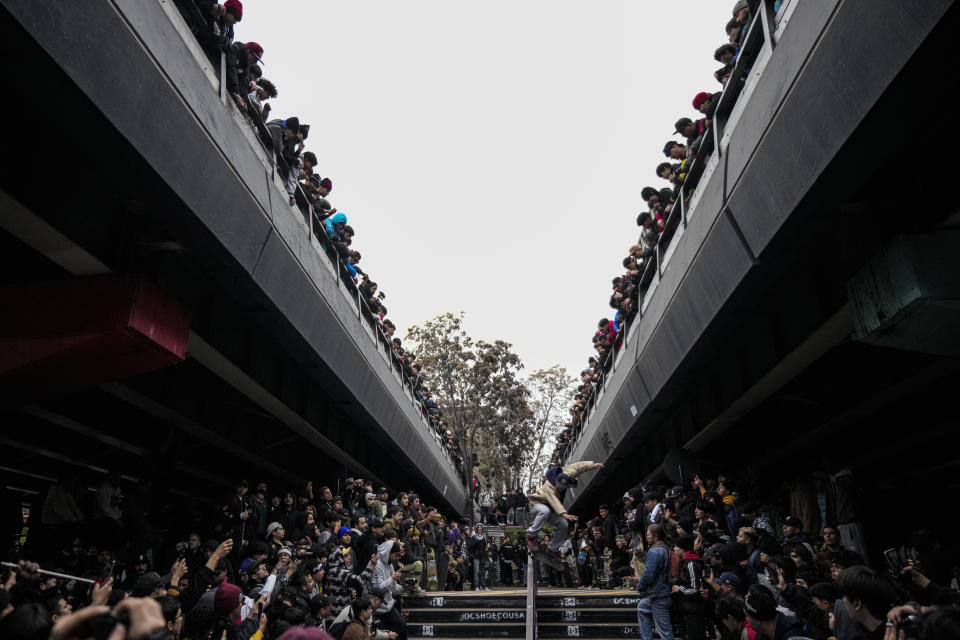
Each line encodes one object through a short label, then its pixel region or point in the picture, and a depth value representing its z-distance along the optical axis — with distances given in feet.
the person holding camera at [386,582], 29.63
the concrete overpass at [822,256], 18.20
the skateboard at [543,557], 48.34
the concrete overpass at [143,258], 18.52
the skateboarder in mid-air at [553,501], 45.42
